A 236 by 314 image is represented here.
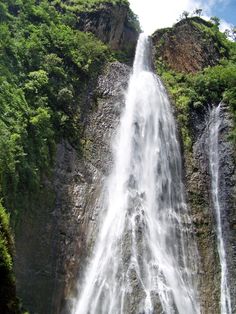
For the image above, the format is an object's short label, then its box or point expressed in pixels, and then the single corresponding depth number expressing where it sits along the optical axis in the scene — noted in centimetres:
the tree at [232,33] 4670
